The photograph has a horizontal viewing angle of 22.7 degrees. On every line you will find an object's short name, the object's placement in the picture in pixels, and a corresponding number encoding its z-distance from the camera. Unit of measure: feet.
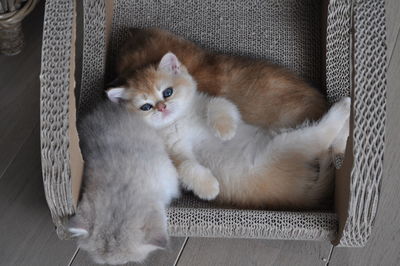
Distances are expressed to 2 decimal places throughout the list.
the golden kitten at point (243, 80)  3.35
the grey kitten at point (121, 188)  3.05
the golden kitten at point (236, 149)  3.24
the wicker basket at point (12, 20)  3.73
